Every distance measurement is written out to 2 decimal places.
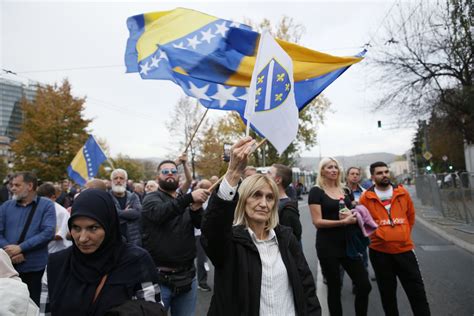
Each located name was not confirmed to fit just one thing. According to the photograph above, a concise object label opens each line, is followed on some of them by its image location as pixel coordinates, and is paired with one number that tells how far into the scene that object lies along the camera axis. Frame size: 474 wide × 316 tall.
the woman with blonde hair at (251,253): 2.10
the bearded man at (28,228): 4.06
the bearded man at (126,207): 5.15
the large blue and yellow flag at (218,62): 4.27
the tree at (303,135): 28.10
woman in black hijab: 1.92
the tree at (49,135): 28.11
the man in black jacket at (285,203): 4.07
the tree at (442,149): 21.02
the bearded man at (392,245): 3.89
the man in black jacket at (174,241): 3.19
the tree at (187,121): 29.97
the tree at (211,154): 30.34
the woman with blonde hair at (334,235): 3.97
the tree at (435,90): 14.98
